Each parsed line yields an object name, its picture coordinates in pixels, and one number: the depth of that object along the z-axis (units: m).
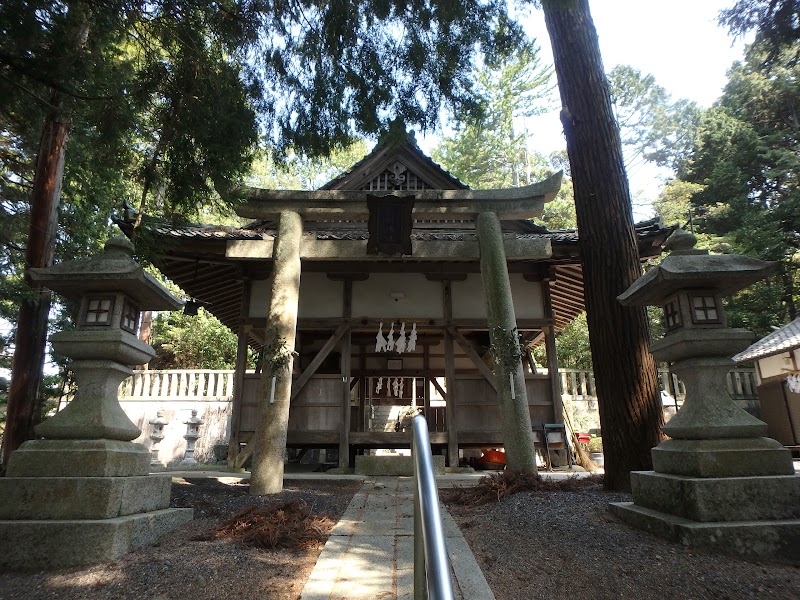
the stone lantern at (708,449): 2.91
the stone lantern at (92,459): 2.91
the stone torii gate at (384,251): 5.82
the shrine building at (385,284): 7.03
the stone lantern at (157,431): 13.21
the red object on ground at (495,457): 10.36
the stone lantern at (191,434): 11.84
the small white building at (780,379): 11.43
